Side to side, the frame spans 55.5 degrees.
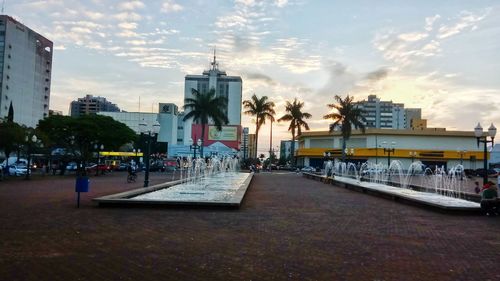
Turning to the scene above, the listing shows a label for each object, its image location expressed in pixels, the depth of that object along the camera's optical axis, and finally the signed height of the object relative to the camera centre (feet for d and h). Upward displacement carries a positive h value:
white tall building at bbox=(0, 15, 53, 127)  313.12 +59.24
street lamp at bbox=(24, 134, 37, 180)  114.28 +3.84
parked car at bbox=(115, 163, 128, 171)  222.54 -4.29
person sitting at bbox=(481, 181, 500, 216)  47.86 -3.40
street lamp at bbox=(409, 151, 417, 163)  264.95 +6.71
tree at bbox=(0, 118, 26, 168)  127.24 +5.32
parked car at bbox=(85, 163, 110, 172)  167.84 -3.78
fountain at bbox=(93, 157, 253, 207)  48.98 -4.48
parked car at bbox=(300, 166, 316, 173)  240.32 -3.07
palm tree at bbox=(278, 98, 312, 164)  240.73 +23.78
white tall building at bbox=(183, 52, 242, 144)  456.86 +72.15
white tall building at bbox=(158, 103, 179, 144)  423.64 +29.01
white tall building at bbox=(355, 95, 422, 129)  568.41 +61.96
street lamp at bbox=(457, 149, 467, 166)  266.16 +7.76
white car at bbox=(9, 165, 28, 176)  138.18 -4.32
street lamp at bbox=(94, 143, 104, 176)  172.80 +3.93
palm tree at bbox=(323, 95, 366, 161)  218.79 +22.59
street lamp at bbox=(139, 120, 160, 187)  75.46 +5.04
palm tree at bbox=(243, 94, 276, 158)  237.45 +26.75
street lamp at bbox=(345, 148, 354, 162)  258.49 +6.31
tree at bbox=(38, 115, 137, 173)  148.66 +7.73
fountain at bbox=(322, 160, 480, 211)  50.61 -4.21
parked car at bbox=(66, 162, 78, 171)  183.93 -4.00
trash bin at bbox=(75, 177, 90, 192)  48.02 -2.75
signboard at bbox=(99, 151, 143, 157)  293.64 +2.81
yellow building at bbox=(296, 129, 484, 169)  273.75 +10.96
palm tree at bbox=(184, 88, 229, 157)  217.36 +24.38
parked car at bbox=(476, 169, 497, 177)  225.56 -2.44
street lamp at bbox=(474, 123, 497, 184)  66.35 +5.20
